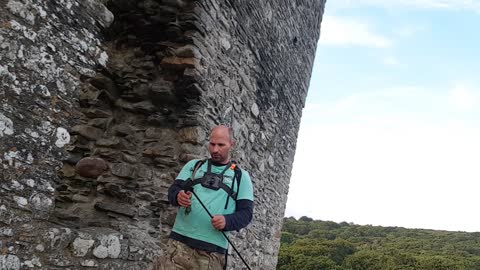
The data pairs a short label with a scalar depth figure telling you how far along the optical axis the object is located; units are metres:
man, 2.71
